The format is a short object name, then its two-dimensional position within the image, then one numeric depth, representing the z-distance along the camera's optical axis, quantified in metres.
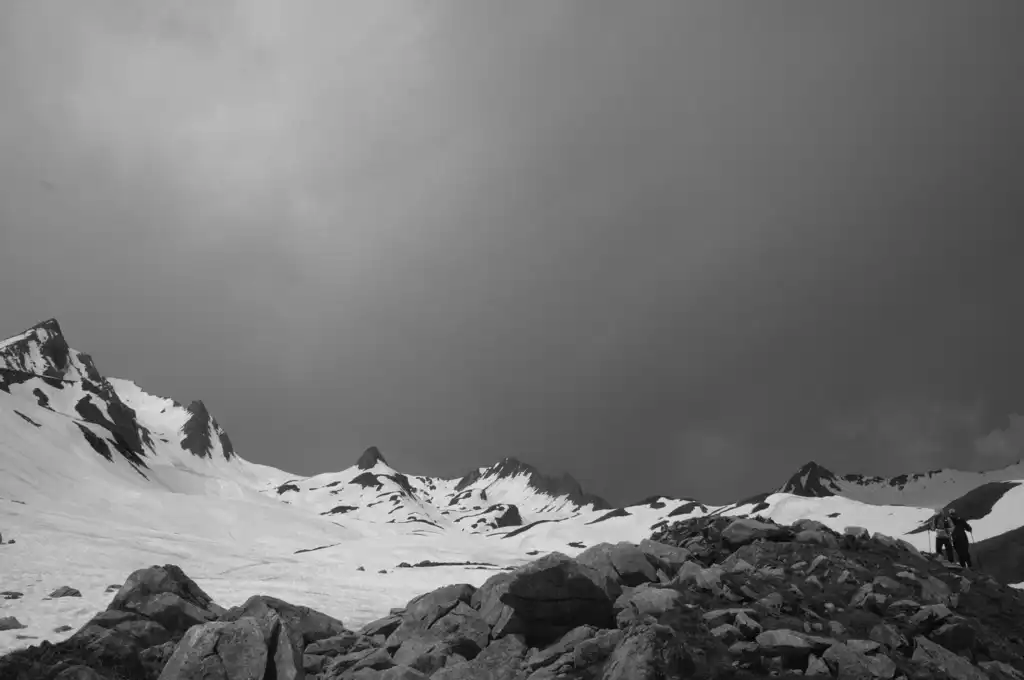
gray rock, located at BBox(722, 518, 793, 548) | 24.84
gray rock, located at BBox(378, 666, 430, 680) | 13.03
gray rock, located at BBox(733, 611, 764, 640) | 14.73
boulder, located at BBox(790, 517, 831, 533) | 26.44
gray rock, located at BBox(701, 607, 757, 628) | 15.46
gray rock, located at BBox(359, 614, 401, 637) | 19.80
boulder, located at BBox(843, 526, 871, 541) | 25.98
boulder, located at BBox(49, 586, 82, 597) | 23.30
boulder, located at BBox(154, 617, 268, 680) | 12.66
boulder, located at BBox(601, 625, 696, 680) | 11.84
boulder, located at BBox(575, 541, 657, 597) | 19.44
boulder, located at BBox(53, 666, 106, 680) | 13.12
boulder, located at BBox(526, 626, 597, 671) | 14.23
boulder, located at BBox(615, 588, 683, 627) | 15.96
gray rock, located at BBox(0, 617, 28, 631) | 17.83
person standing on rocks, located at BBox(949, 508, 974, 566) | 27.69
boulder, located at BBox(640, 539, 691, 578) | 20.86
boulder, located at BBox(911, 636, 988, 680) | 13.36
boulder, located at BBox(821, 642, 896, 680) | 12.54
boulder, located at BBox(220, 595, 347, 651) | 18.97
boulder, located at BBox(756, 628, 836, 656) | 13.33
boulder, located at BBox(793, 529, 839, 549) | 24.30
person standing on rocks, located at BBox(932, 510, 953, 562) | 29.25
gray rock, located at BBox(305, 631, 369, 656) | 18.66
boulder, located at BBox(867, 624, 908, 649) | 14.57
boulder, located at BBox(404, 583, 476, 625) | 18.55
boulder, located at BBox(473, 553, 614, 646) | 15.91
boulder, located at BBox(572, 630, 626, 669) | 13.46
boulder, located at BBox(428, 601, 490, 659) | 15.95
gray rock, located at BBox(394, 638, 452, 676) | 15.34
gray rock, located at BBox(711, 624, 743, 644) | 14.42
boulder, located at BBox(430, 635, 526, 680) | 14.11
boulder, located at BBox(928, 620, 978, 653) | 15.07
